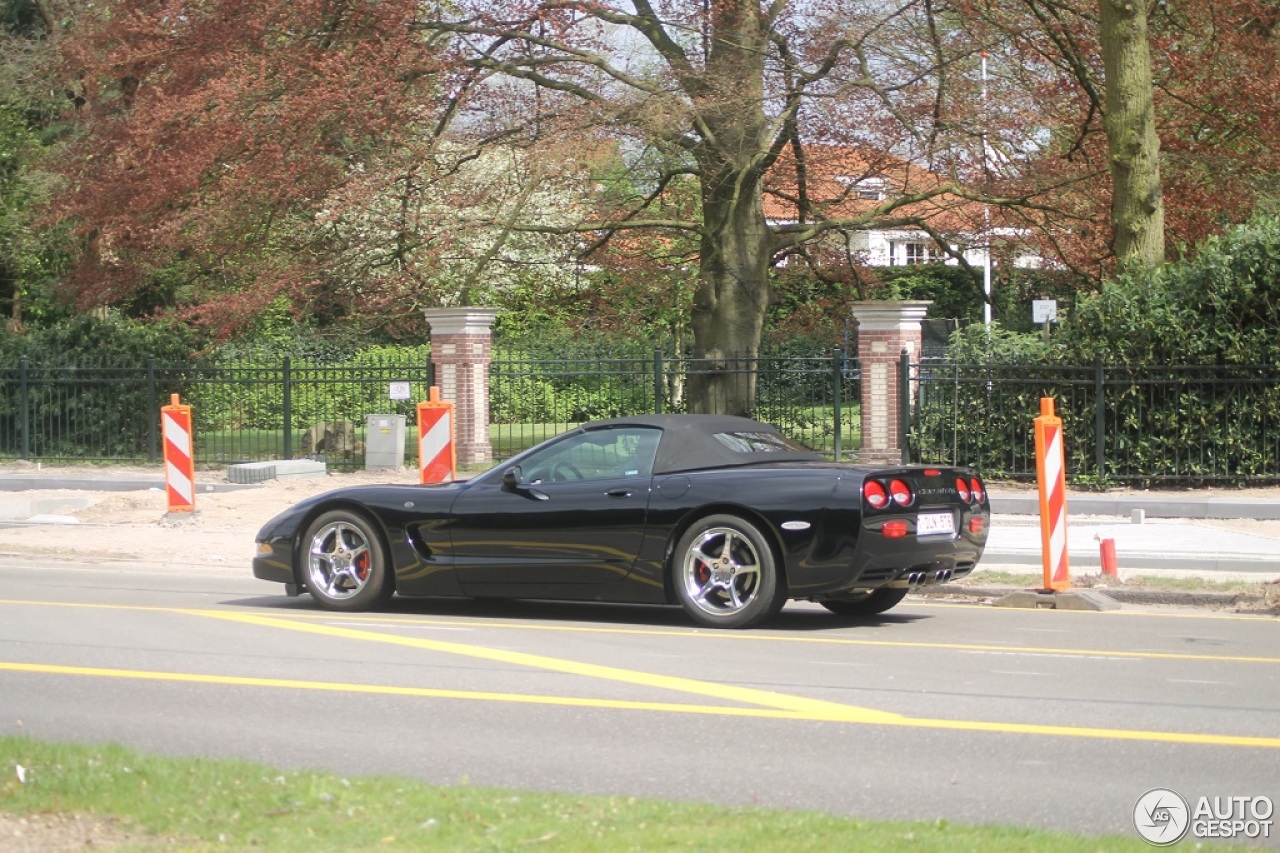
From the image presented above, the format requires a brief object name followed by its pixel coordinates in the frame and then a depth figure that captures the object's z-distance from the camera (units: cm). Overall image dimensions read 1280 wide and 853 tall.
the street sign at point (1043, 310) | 2540
